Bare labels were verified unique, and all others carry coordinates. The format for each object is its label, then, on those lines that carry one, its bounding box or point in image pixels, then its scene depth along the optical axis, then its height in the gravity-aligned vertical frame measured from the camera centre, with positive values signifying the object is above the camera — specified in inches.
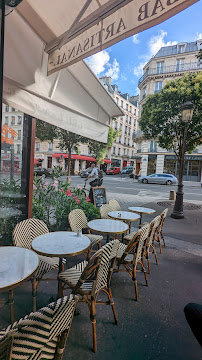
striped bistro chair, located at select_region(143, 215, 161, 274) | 119.4 -42.4
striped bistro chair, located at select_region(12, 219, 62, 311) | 90.7 -40.6
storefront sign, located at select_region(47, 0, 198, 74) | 57.8 +50.4
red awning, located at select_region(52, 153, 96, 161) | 1069.8 +66.3
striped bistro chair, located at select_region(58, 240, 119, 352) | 70.9 -47.2
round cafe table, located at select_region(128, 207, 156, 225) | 181.7 -38.9
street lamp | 279.6 -39.8
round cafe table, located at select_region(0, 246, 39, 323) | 60.9 -37.5
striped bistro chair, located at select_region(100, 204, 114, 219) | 165.4 -37.7
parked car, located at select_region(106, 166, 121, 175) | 1352.4 -12.3
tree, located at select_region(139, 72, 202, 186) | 339.9 +115.7
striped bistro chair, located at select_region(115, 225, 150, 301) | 96.7 -46.1
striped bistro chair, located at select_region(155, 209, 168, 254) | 151.6 -42.0
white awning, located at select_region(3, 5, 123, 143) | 73.6 +39.0
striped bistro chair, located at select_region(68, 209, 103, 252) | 130.6 -39.6
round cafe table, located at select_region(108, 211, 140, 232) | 149.8 -38.0
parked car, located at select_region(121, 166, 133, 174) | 1443.2 -1.2
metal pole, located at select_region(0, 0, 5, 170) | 56.1 +35.7
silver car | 820.6 -33.2
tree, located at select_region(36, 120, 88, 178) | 295.9 +52.2
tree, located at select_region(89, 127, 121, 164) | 395.5 +45.3
